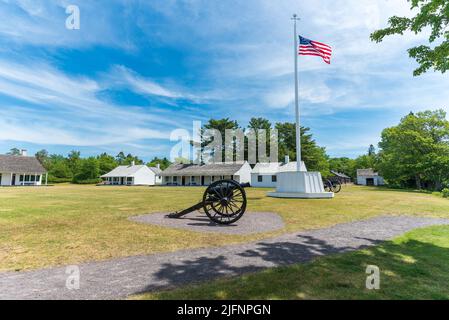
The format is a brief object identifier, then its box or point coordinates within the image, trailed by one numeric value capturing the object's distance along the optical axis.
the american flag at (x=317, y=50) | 15.49
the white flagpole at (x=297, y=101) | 18.44
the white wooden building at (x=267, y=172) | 40.25
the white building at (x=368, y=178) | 64.75
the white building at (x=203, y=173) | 42.36
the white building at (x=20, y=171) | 40.94
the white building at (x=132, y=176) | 53.72
